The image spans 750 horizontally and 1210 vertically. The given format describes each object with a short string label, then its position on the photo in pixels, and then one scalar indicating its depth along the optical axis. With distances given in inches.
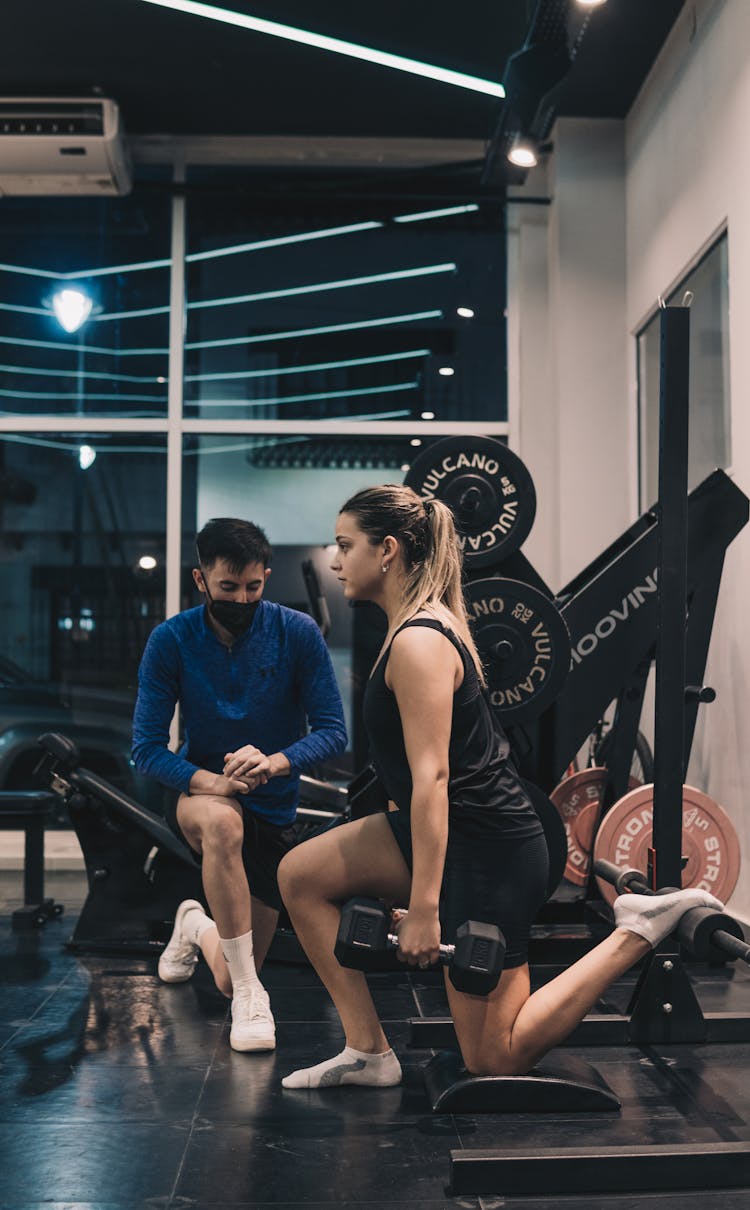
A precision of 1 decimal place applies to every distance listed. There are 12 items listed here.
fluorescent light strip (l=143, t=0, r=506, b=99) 193.9
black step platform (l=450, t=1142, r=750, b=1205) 76.7
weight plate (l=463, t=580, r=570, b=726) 139.9
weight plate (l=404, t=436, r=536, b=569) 146.3
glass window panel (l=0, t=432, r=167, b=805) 243.9
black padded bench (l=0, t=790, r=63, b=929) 169.3
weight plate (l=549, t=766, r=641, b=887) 167.0
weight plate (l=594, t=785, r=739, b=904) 144.0
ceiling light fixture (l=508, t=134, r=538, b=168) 202.5
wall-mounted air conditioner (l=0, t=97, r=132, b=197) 218.1
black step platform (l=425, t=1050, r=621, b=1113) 89.8
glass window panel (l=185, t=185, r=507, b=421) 249.3
